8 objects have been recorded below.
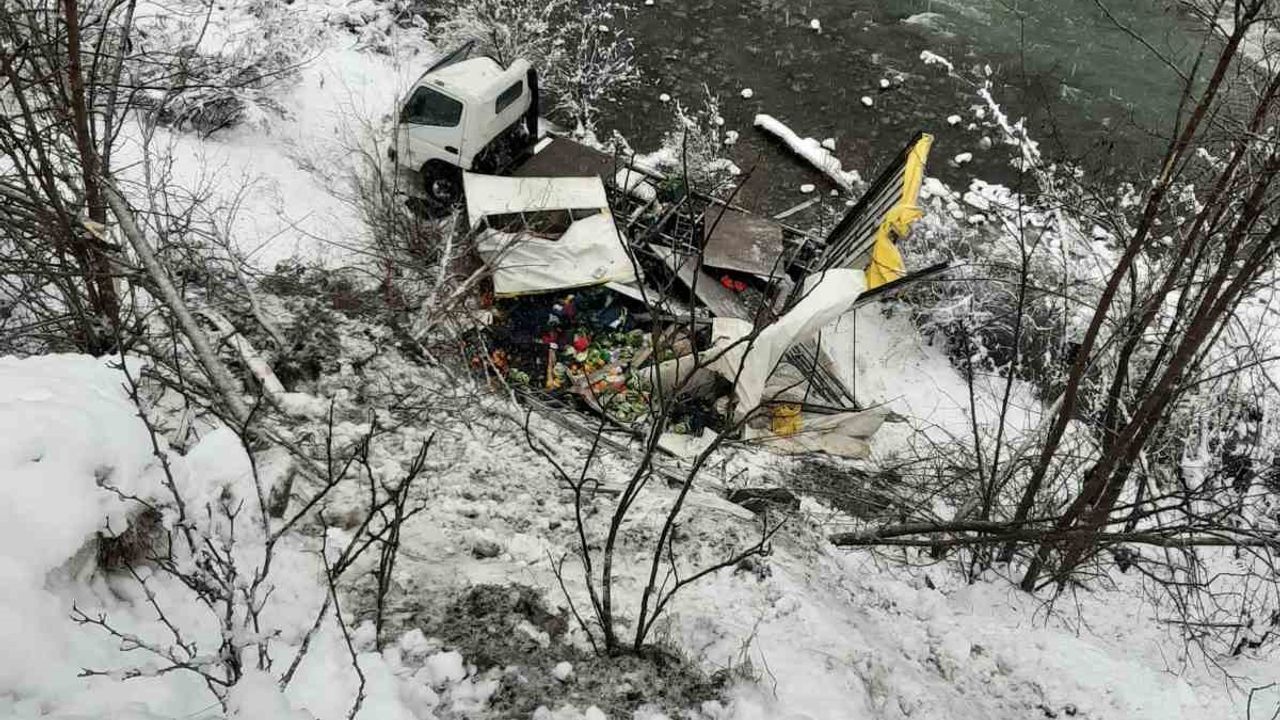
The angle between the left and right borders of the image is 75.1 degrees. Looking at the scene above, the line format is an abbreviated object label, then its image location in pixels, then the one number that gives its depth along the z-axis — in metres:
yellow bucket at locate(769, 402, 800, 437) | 8.87
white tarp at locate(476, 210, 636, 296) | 9.30
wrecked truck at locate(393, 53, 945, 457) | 8.69
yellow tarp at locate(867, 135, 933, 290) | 8.62
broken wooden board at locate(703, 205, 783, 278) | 9.58
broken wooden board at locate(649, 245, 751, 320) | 9.48
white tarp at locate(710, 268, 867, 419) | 8.37
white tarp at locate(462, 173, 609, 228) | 9.75
